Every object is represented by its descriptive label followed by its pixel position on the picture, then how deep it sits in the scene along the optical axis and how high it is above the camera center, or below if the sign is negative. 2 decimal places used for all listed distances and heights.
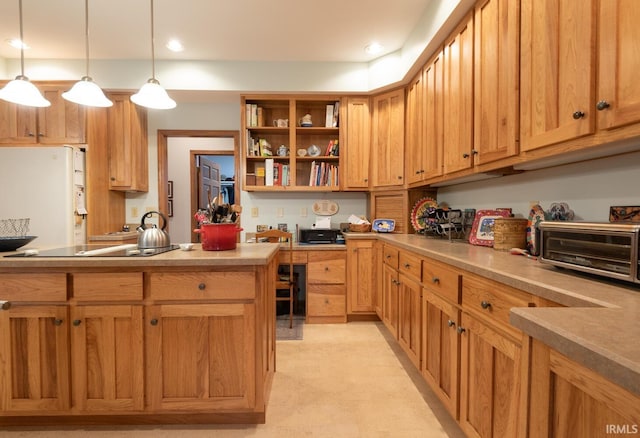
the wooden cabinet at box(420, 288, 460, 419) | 1.48 -0.73
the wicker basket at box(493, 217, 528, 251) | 1.74 -0.11
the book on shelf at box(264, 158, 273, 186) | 3.40 +0.47
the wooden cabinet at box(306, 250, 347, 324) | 3.16 -0.80
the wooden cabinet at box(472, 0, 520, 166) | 1.52 +0.74
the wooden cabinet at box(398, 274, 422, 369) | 1.97 -0.73
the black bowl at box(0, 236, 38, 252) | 1.69 -0.17
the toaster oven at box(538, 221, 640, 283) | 0.88 -0.11
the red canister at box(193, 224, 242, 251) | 1.76 -0.13
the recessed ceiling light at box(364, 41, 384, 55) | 2.93 +1.65
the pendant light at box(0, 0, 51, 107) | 1.70 +0.69
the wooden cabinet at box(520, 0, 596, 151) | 1.11 +0.59
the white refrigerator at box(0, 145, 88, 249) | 2.80 +0.21
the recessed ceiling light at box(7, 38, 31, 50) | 2.85 +1.64
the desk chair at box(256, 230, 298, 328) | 3.03 -0.54
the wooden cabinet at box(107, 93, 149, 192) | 3.32 +0.79
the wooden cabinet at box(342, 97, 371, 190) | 3.36 +0.79
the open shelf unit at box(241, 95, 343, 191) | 3.38 +0.85
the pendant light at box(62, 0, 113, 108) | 1.79 +0.72
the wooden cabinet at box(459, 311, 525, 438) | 1.12 -0.67
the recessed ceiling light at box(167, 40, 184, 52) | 2.85 +1.62
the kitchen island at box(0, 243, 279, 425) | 1.51 -0.63
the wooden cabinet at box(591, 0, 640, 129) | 0.95 +0.50
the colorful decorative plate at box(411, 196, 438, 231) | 3.07 +0.04
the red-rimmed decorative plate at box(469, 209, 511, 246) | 2.03 -0.09
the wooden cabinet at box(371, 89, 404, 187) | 3.17 +0.81
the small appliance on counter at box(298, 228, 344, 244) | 3.35 -0.24
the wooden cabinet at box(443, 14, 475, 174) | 1.95 +0.80
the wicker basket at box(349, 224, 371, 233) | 3.34 -0.16
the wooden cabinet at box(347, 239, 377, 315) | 3.11 -0.64
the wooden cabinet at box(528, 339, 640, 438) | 0.51 -0.36
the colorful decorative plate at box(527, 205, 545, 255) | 1.57 -0.03
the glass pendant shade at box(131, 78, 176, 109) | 1.87 +0.73
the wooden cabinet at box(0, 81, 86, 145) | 3.03 +0.91
